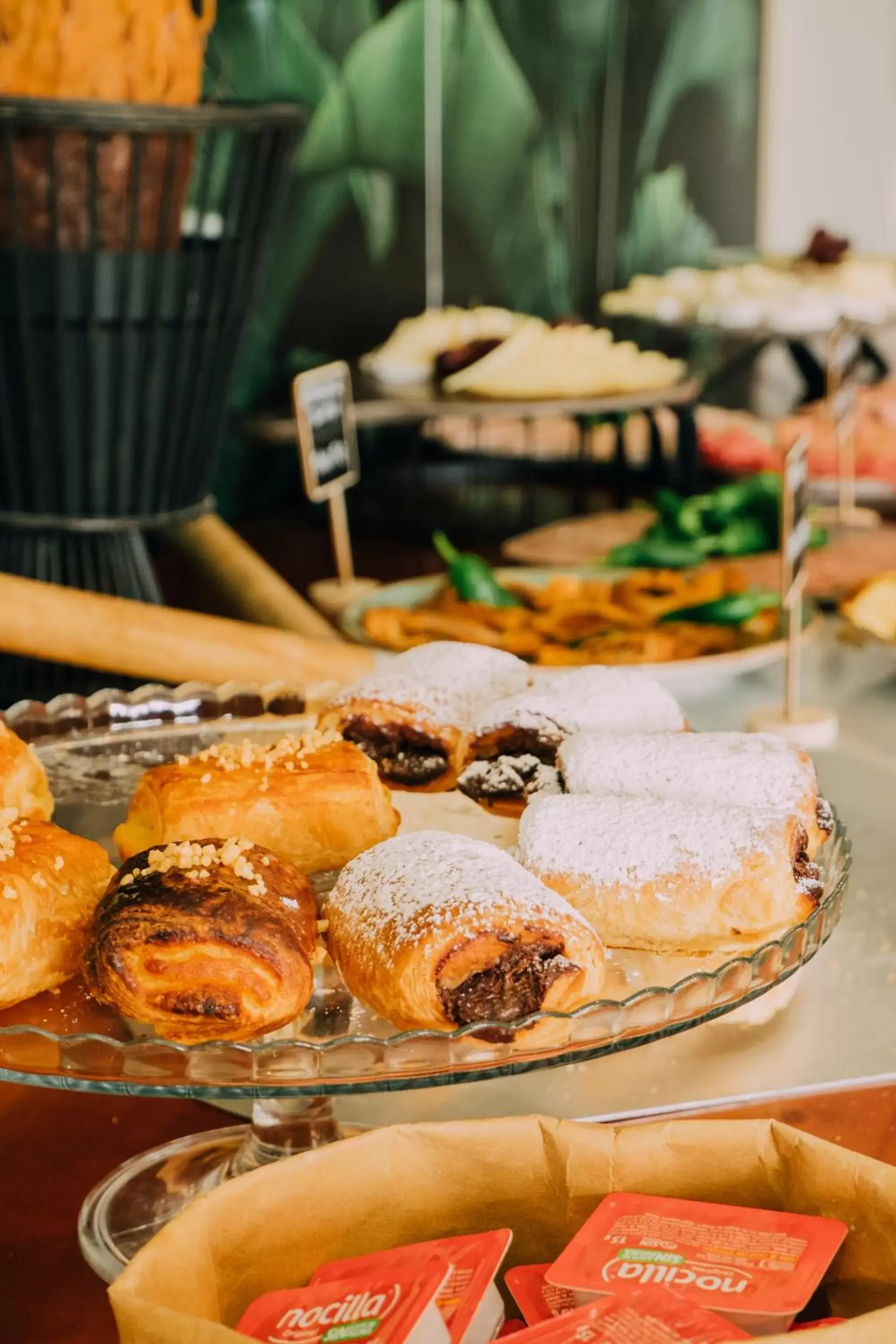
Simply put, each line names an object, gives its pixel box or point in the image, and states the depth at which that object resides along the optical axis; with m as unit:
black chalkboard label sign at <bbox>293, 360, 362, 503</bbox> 1.82
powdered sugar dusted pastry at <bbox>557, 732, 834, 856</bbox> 0.94
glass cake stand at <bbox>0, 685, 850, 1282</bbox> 0.69
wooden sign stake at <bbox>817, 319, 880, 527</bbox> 2.35
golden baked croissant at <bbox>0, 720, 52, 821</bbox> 0.99
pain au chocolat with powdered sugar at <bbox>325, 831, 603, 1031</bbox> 0.76
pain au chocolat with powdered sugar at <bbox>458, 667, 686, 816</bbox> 1.08
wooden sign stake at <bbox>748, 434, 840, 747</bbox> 1.40
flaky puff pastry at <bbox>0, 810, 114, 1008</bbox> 0.78
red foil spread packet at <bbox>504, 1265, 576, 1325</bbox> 0.63
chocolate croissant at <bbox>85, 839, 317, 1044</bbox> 0.75
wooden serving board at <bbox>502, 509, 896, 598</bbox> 2.04
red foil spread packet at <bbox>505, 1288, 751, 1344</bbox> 0.57
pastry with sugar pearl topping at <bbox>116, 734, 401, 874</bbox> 0.96
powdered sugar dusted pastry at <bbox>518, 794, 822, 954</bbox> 0.87
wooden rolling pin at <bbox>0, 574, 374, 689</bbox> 1.30
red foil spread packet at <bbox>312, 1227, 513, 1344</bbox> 0.60
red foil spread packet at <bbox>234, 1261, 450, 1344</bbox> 0.58
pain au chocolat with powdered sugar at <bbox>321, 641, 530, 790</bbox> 1.17
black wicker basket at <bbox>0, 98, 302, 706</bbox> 1.33
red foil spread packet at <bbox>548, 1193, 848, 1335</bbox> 0.59
